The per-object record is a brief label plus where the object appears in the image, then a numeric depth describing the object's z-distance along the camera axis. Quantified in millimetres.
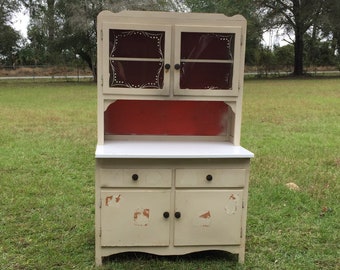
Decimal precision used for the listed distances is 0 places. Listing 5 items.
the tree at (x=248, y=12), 28112
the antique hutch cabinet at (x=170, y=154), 3047
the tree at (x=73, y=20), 23344
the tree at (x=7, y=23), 25153
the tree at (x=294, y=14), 27969
